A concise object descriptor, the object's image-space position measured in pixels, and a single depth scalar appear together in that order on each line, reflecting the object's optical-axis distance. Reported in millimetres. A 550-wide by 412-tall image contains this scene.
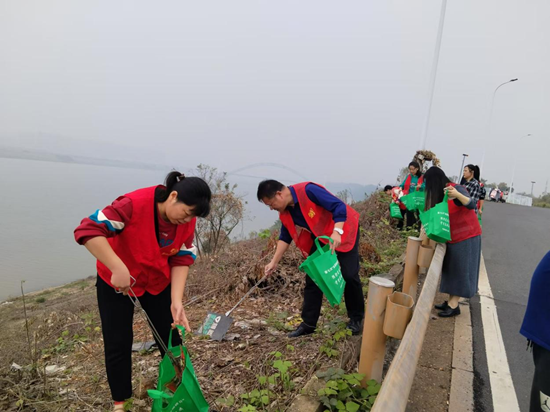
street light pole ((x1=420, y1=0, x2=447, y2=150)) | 9766
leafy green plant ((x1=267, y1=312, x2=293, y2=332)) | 3432
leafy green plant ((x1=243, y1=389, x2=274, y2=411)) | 2189
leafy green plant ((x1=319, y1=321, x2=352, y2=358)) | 2606
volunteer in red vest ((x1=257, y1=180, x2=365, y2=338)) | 2854
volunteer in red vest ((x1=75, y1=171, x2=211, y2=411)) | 1823
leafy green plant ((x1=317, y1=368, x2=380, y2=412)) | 1959
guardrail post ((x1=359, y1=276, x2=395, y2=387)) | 1951
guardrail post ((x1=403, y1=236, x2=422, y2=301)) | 3254
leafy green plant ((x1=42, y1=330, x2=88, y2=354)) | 3871
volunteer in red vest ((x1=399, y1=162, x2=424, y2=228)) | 6805
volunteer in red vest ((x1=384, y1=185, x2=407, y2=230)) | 7217
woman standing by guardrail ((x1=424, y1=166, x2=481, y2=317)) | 3607
